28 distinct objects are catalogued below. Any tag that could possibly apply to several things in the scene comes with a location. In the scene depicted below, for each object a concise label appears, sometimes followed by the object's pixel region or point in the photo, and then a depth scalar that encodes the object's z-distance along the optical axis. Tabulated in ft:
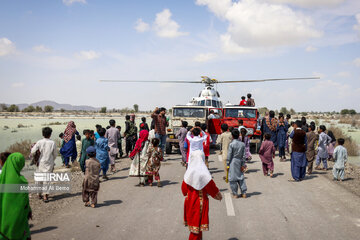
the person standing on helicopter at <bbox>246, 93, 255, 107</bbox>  59.47
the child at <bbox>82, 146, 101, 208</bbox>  23.15
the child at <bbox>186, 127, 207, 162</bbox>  19.79
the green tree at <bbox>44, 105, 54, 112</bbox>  351.60
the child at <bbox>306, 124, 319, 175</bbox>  35.78
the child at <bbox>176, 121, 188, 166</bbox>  36.58
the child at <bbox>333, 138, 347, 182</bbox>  31.65
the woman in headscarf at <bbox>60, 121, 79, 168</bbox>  36.91
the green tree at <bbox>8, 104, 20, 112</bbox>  327.14
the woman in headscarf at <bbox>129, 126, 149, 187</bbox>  29.37
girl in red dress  15.20
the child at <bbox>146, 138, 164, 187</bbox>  29.25
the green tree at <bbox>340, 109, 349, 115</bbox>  345.10
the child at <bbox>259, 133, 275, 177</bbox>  34.06
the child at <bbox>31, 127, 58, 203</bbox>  24.31
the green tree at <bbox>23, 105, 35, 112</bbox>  342.89
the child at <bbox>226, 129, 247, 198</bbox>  25.52
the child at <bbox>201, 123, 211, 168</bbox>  29.89
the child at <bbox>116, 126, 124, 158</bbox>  48.75
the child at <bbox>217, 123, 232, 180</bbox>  31.30
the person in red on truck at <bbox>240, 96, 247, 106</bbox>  61.05
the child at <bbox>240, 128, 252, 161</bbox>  34.89
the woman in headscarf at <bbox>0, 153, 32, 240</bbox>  13.16
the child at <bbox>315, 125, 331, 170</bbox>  37.50
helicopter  66.95
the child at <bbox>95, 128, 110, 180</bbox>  31.83
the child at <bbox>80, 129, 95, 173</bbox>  32.50
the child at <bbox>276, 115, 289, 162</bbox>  46.12
